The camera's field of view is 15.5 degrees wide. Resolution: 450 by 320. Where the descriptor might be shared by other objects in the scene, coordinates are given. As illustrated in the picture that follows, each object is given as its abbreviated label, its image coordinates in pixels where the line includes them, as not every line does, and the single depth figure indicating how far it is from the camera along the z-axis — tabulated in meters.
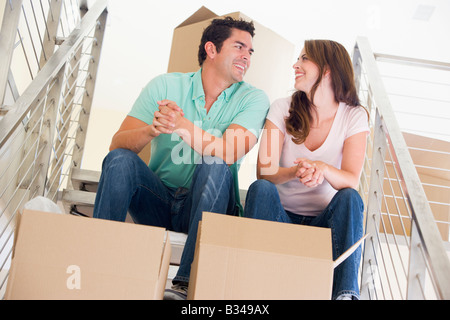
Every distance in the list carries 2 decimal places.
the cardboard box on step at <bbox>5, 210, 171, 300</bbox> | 5.50
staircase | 5.96
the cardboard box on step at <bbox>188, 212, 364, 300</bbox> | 5.66
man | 6.24
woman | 6.16
